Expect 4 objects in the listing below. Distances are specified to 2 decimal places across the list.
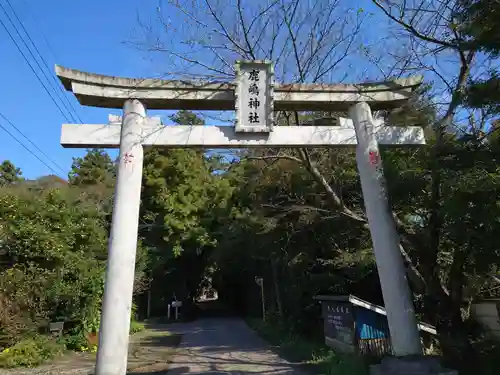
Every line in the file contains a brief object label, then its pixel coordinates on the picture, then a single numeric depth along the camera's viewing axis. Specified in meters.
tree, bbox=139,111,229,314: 23.75
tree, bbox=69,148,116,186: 26.06
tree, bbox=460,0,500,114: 4.91
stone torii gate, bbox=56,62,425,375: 6.23
